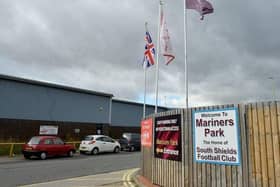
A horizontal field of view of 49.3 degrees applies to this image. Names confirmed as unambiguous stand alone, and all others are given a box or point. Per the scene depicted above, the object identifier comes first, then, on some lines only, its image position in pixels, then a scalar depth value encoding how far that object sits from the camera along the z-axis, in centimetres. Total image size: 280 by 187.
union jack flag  1791
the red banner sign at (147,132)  1130
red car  2131
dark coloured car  3115
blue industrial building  2844
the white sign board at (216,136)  699
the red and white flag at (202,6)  1379
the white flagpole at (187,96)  1304
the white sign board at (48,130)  3119
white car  2595
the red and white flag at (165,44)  1552
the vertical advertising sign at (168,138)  884
